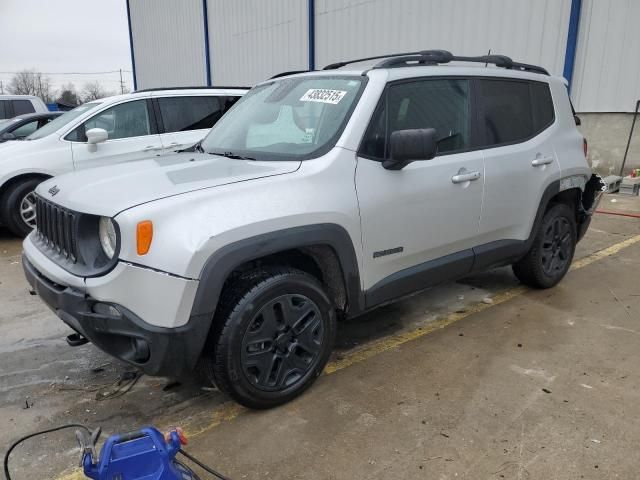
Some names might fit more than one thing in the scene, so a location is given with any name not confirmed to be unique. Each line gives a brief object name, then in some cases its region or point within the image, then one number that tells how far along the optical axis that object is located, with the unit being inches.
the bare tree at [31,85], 2194.9
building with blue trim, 362.9
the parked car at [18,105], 440.1
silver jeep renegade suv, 94.1
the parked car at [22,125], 305.5
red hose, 300.0
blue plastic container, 71.3
